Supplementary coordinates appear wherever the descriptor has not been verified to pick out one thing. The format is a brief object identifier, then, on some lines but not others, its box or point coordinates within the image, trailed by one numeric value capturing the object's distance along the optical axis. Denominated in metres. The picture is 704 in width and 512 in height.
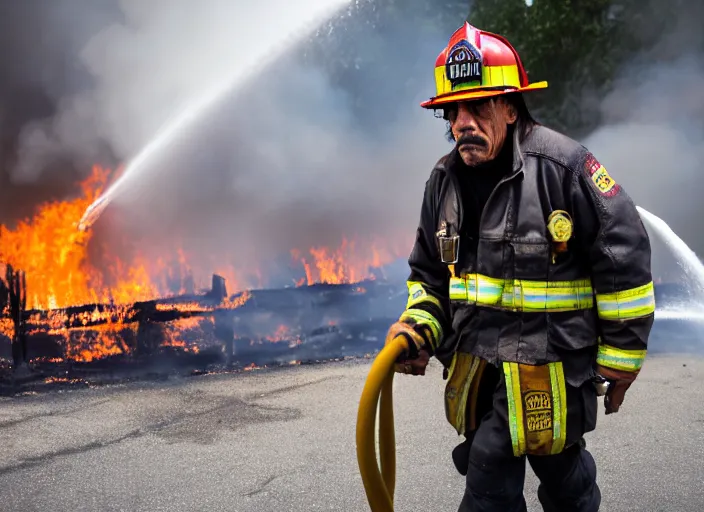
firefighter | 2.32
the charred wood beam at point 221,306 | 6.80
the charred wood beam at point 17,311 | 6.28
